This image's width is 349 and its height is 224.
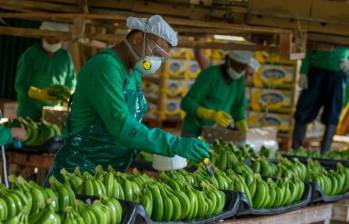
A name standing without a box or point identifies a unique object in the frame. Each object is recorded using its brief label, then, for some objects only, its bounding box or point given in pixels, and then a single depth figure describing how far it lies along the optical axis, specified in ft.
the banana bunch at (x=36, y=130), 25.03
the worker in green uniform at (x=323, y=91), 36.88
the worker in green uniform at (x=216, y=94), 28.32
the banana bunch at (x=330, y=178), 20.12
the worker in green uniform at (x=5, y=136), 17.48
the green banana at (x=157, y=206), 14.65
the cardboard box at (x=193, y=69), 47.73
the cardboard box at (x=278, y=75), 43.77
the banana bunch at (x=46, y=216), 11.90
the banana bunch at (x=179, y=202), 14.69
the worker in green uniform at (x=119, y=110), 16.31
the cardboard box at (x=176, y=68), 46.98
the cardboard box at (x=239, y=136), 28.58
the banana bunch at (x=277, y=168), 20.35
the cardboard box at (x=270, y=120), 43.88
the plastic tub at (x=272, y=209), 16.46
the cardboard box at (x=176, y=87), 47.30
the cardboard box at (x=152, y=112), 47.50
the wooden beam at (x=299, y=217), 16.76
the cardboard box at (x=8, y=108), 31.81
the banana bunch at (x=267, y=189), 17.44
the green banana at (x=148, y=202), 14.47
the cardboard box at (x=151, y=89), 47.42
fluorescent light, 47.72
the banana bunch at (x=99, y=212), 12.61
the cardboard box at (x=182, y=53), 47.22
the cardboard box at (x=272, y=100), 43.93
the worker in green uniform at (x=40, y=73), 30.99
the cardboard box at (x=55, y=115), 29.30
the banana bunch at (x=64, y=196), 13.29
